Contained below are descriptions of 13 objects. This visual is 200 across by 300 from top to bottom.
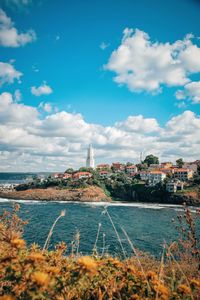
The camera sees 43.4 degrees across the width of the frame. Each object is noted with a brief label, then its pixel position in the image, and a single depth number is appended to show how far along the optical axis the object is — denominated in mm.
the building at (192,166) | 100450
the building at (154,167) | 110450
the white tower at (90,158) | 144500
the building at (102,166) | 124188
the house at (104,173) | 106312
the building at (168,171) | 94244
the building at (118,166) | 125444
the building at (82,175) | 104644
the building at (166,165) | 110962
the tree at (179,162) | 107944
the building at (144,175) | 94225
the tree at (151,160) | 120612
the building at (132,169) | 115625
